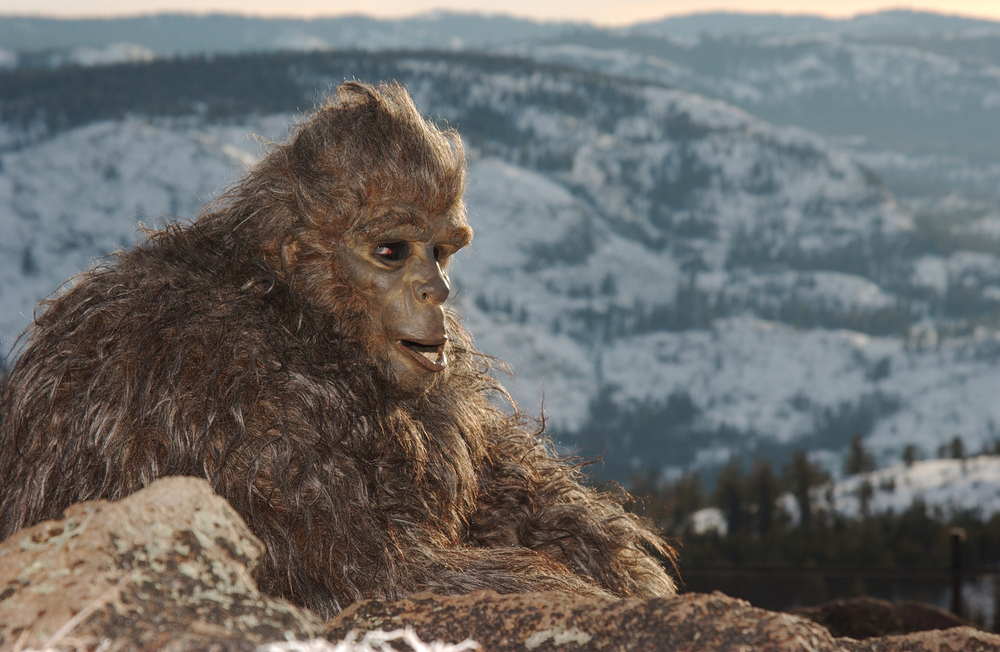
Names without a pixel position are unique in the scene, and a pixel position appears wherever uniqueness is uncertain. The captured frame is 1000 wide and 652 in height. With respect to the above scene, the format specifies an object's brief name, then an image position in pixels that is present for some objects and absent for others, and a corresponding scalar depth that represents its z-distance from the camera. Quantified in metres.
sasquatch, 3.94
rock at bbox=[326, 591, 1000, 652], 3.60
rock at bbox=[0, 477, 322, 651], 2.97
